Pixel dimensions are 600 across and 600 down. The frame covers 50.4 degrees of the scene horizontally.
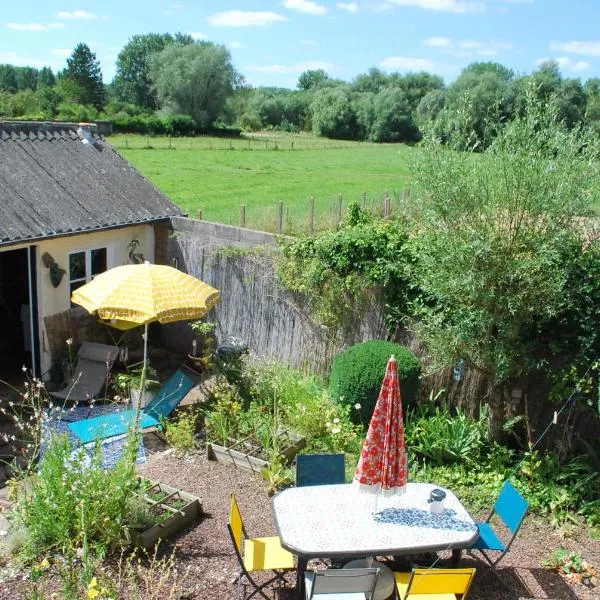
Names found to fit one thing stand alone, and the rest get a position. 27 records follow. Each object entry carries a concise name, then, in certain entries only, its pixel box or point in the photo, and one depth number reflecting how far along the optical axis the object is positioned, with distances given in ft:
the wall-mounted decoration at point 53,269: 31.14
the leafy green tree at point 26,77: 404.16
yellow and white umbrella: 25.26
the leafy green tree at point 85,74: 274.98
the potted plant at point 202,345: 30.50
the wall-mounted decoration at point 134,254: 35.78
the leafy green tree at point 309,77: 409.08
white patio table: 15.62
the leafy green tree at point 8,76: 371.90
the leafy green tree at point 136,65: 317.01
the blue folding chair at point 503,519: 17.60
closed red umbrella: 16.06
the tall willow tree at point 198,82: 181.47
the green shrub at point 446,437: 24.62
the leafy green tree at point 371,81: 237.82
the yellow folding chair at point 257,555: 16.37
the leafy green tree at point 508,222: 21.40
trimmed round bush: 26.02
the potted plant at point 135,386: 28.40
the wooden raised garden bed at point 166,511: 18.74
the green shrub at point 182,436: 25.35
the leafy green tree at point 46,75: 393.58
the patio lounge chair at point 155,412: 26.22
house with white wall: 30.96
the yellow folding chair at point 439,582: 14.34
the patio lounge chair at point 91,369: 30.48
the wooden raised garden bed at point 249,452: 23.94
